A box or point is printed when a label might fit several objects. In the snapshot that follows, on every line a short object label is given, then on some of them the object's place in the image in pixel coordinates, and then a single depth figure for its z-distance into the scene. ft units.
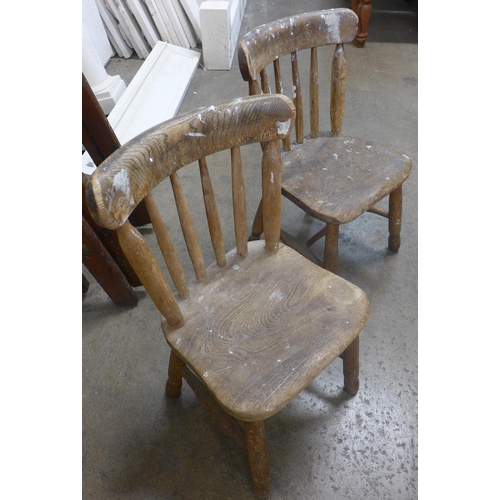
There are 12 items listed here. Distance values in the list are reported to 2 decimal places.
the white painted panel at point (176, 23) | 9.20
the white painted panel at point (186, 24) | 9.41
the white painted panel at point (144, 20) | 9.01
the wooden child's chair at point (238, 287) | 2.74
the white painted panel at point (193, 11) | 9.34
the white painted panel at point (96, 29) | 8.21
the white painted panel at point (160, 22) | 9.14
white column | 7.49
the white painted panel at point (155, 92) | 7.45
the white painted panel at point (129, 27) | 9.09
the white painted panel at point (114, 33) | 9.27
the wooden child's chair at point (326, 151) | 4.19
